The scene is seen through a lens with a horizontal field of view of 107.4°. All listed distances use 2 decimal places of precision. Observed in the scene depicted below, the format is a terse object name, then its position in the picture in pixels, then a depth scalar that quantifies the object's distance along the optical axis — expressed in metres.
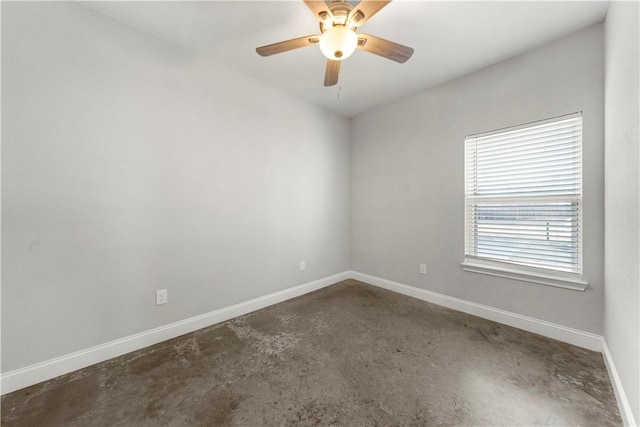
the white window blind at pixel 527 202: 1.94
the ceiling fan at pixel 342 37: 1.34
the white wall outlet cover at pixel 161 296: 1.98
